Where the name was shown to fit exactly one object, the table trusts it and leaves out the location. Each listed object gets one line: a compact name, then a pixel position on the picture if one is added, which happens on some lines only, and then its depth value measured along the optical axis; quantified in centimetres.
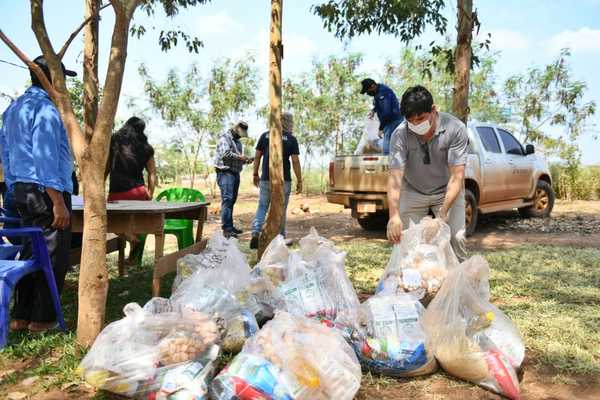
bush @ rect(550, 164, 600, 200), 1305
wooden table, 359
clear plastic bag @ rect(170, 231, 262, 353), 271
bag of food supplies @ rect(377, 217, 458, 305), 308
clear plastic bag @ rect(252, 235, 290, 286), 338
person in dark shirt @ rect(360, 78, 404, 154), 705
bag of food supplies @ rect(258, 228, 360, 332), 278
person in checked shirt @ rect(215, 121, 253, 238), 721
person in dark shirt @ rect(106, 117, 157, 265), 514
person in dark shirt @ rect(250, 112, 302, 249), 643
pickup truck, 707
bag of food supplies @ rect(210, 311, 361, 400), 209
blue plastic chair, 284
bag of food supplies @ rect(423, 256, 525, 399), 248
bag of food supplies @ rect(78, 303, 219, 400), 216
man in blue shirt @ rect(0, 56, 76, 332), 304
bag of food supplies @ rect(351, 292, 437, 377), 256
